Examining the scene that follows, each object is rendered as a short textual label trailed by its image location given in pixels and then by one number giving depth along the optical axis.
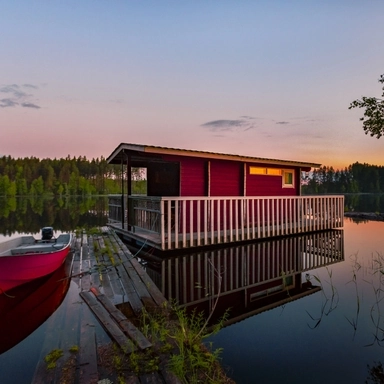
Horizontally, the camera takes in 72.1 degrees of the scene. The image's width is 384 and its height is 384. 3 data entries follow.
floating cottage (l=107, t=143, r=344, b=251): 8.20
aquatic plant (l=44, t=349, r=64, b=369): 2.43
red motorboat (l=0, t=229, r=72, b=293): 4.82
